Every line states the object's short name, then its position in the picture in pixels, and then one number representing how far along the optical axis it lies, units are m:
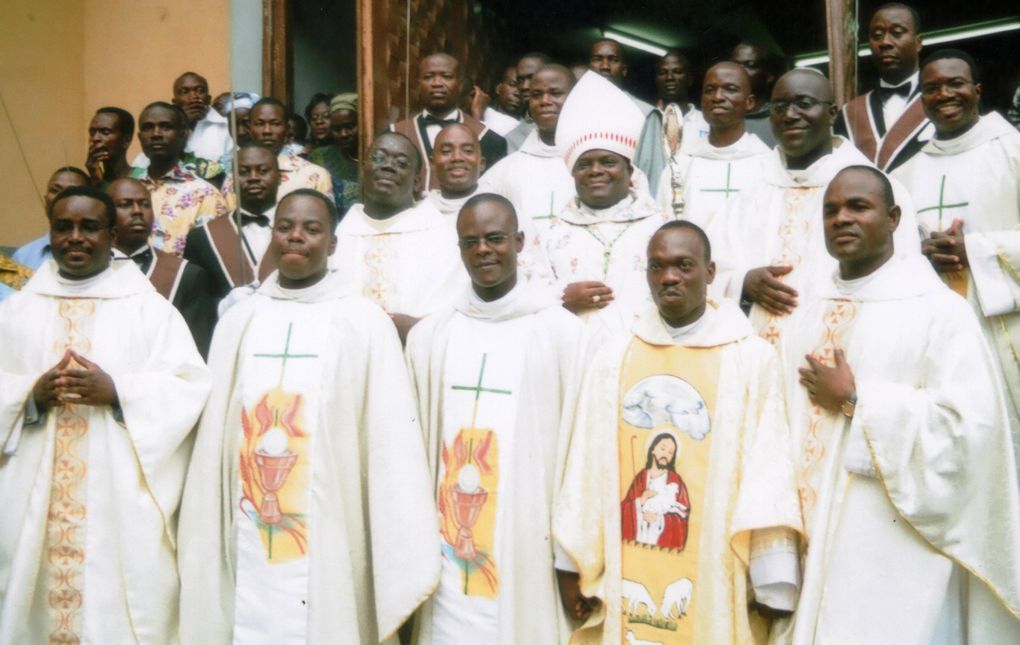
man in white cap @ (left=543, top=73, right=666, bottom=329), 4.53
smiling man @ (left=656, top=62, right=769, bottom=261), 5.08
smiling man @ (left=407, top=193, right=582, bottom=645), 3.98
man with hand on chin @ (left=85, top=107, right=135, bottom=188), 6.24
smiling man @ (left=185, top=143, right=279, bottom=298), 5.27
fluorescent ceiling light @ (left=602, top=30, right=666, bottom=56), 10.24
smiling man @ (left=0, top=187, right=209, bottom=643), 4.14
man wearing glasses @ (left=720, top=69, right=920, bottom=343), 4.30
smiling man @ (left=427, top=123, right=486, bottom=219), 5.20
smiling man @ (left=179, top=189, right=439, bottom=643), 4.05
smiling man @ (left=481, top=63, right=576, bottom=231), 5.35
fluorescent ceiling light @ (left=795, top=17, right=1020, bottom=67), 9.12
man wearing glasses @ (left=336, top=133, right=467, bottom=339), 4.89
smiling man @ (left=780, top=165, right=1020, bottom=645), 3.52
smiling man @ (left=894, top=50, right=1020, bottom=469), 4.19
